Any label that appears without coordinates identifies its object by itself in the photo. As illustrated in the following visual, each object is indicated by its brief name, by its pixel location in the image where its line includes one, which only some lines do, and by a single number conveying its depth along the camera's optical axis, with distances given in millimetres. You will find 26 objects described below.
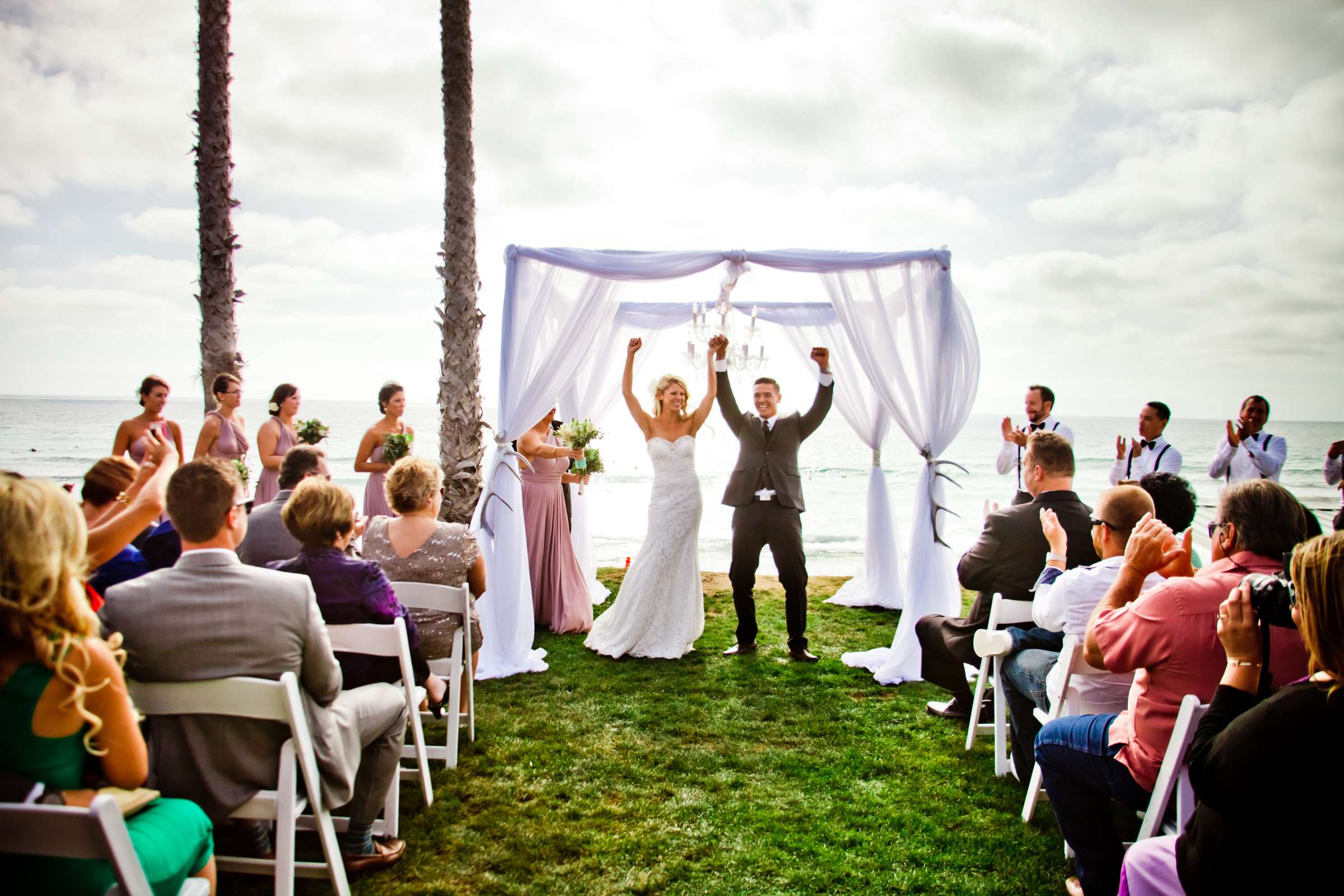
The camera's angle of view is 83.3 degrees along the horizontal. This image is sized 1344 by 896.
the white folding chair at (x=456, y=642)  3459
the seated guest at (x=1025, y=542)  3689
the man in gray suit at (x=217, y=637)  2051
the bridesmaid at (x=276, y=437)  5641
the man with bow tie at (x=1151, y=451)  6098
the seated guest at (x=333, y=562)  2766
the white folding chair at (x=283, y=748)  2029
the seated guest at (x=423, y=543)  3562
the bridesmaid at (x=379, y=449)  6027
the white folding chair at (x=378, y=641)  2730
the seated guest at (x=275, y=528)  3363
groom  5609
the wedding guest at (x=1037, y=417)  5895
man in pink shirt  2199
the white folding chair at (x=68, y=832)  1409
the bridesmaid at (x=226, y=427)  5531
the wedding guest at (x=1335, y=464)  6496
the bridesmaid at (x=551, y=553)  6332
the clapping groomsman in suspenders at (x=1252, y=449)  6605
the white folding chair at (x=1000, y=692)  3475
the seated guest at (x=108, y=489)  2672
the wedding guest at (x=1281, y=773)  1441
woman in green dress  1483
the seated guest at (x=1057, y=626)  2861
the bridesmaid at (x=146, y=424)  5453
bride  5641
